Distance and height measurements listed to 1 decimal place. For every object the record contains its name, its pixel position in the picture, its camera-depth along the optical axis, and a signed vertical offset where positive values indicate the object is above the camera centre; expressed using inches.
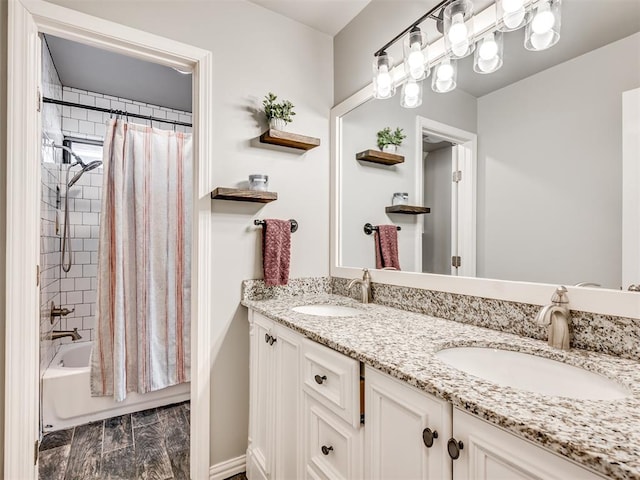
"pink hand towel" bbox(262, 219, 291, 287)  69.6 -2.5
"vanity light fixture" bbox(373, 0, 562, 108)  42.1 +29.3
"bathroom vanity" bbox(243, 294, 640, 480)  21.3 -14.3
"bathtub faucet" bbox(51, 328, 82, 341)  92.5 -26.5
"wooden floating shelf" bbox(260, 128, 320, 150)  69.2 +21.4
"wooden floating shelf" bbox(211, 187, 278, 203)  63.1 +8.7
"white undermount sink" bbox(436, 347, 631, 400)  31.2 -14.2
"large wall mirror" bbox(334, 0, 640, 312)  36.8 +10.6
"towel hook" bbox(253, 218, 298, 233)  75.9 +3.4
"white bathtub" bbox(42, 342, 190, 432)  81.9 -42.0
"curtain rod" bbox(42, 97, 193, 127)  83.7 +36.0
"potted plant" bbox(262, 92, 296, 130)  70.7 +27.3
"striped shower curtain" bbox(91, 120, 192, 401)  88.4 -6.5
